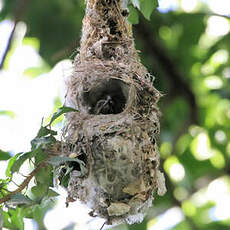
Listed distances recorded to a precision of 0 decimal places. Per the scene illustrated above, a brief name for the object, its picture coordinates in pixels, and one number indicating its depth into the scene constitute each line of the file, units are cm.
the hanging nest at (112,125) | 437
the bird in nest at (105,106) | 556
